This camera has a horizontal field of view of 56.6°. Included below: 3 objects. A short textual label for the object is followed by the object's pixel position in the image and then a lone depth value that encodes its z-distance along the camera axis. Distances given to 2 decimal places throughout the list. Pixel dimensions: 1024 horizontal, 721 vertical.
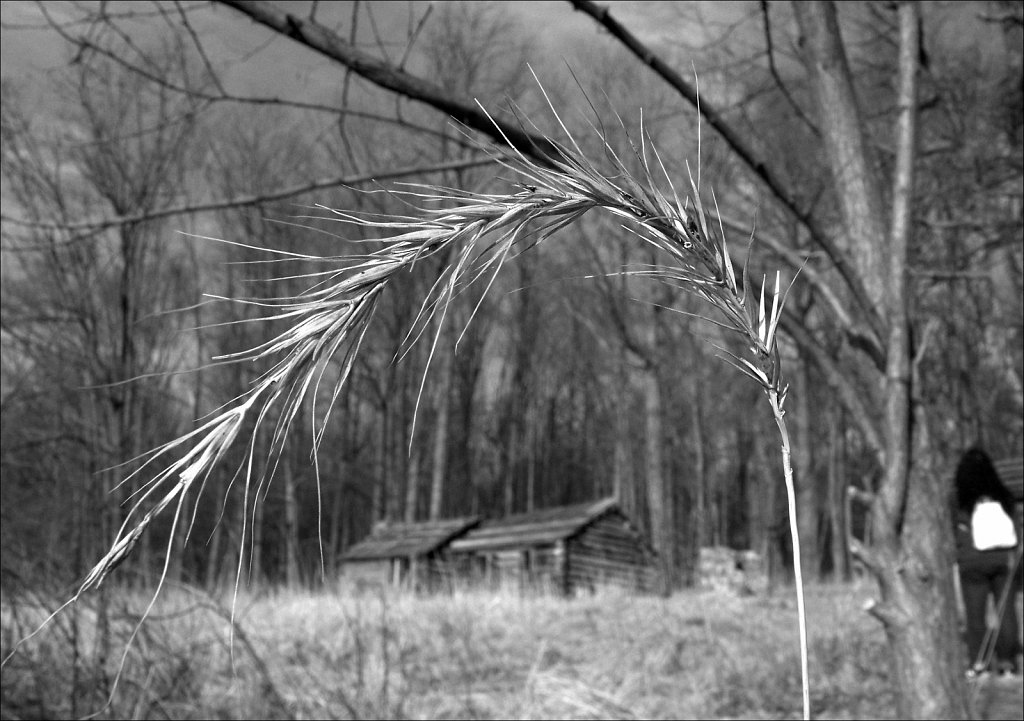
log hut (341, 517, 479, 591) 18.95
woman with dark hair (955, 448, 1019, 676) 6.97
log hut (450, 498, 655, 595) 17.67
